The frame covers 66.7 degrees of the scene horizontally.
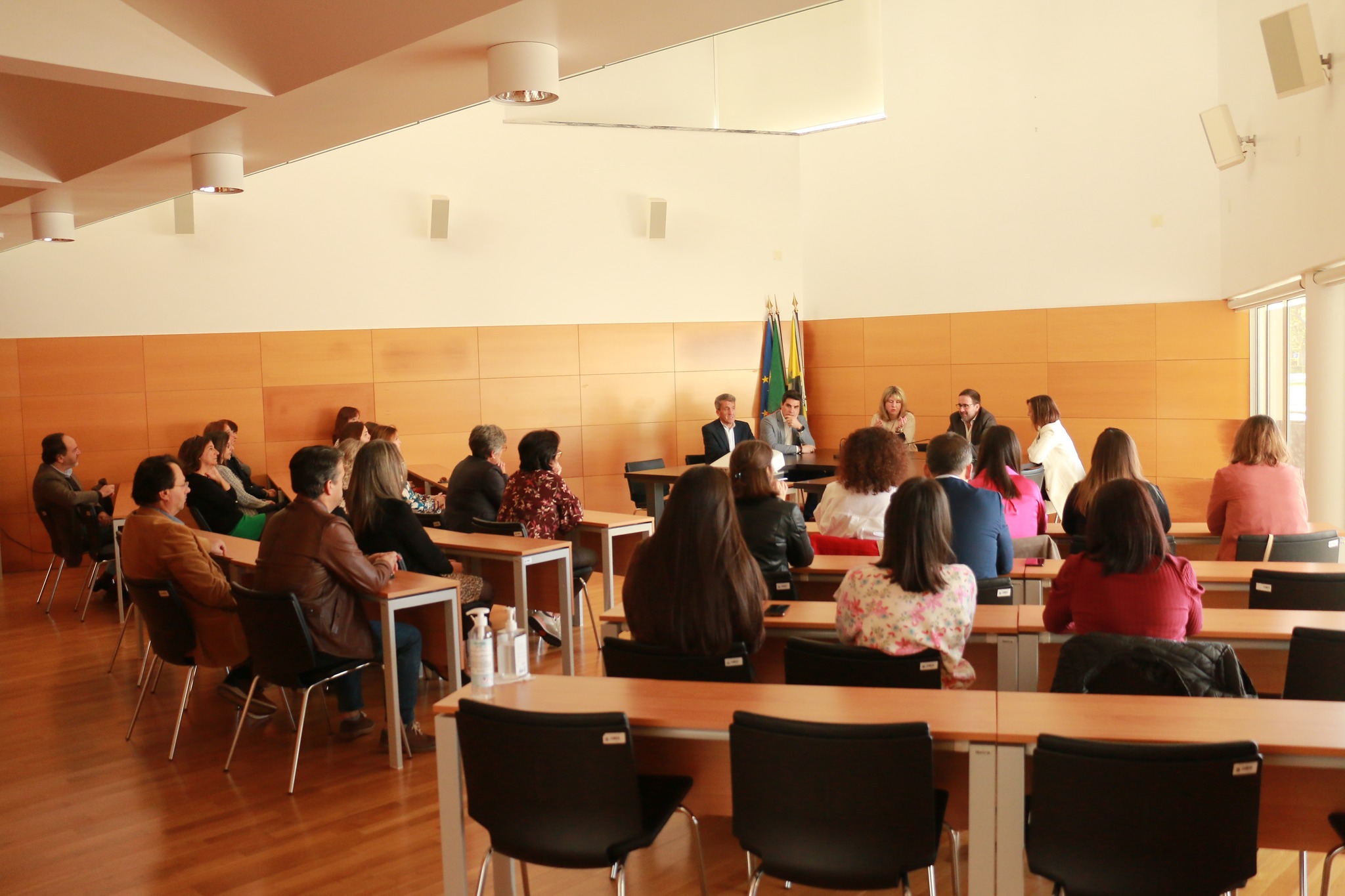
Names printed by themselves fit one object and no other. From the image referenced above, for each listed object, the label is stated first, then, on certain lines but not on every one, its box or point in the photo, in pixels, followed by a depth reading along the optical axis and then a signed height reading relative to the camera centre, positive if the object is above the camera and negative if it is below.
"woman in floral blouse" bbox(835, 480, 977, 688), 3.12 -0.65
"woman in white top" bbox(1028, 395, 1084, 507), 7.58 -0.54
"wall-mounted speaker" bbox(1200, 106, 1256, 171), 7.80 +1.82
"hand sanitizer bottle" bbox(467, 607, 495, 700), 2.89 -0.75
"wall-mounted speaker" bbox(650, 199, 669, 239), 10.50 +1.76
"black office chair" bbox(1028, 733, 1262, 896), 2.16 -0.94
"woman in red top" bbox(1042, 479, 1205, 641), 3.12 -0.62
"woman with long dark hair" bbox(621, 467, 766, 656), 3.19 -0.60
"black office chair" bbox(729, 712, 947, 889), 2.30 -0.95
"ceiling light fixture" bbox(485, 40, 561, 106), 2.96 +0.95
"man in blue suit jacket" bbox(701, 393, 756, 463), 9.77 -0.42
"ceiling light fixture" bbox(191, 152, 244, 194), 4.14 +0.94
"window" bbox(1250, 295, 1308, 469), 8.02 +0.05
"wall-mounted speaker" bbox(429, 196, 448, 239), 9.68 +1.69
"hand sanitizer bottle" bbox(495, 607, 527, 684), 2.98 -0.76
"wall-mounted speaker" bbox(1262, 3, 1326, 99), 5.88 +1.87
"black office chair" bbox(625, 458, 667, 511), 9.22 -0.93
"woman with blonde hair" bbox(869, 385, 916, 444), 9.68 -0.28
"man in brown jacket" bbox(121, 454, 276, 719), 4.62 -0.74
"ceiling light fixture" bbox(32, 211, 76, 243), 5.48 +0.98
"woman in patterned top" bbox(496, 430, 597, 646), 5.96 -0.62
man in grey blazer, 9.70 -0.40
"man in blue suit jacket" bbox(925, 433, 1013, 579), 4.29 -0.62
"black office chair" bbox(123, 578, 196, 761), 4.55 -0.99
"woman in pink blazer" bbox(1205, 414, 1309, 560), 4.96 -0.56
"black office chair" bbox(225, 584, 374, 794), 4.11 -1.01
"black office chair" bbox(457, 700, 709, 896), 2.48 -0.98
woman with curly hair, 4.83 -0.47
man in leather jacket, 4.26 -0.69
